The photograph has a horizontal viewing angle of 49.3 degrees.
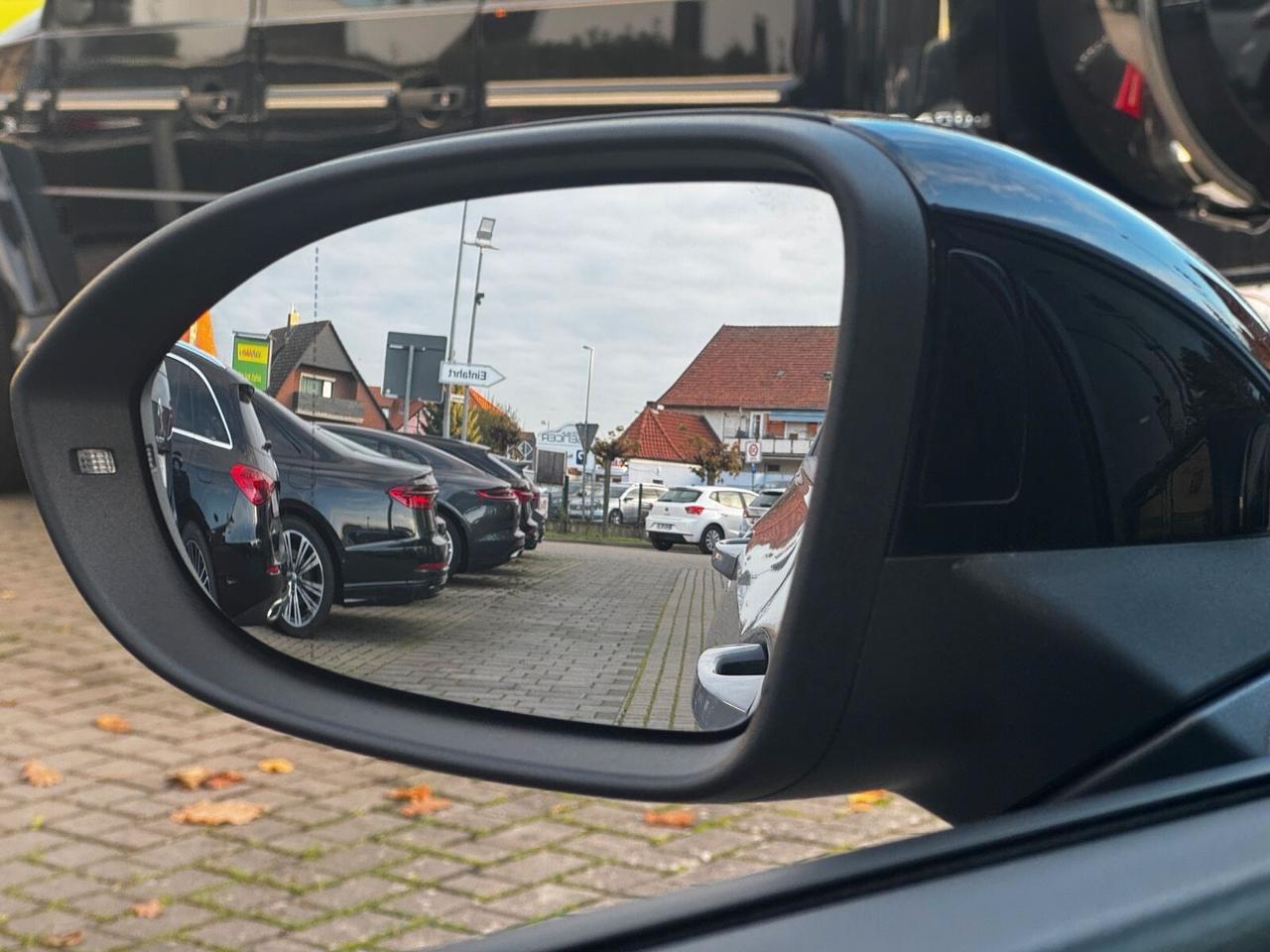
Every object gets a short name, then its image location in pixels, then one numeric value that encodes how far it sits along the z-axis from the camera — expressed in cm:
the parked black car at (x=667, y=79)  452
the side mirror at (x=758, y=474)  85
